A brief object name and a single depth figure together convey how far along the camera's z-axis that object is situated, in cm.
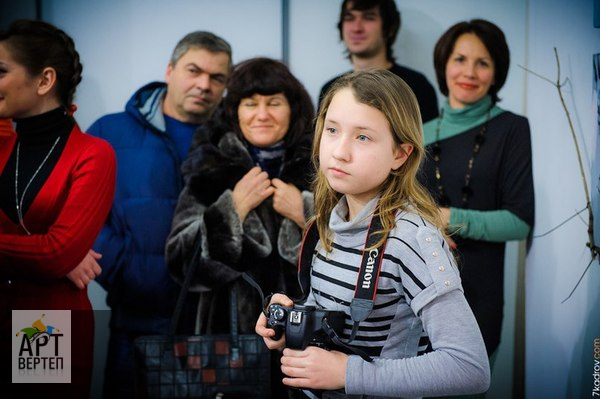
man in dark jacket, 263
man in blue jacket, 254
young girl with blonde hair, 136
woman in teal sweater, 240
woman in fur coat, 232
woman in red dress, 207
